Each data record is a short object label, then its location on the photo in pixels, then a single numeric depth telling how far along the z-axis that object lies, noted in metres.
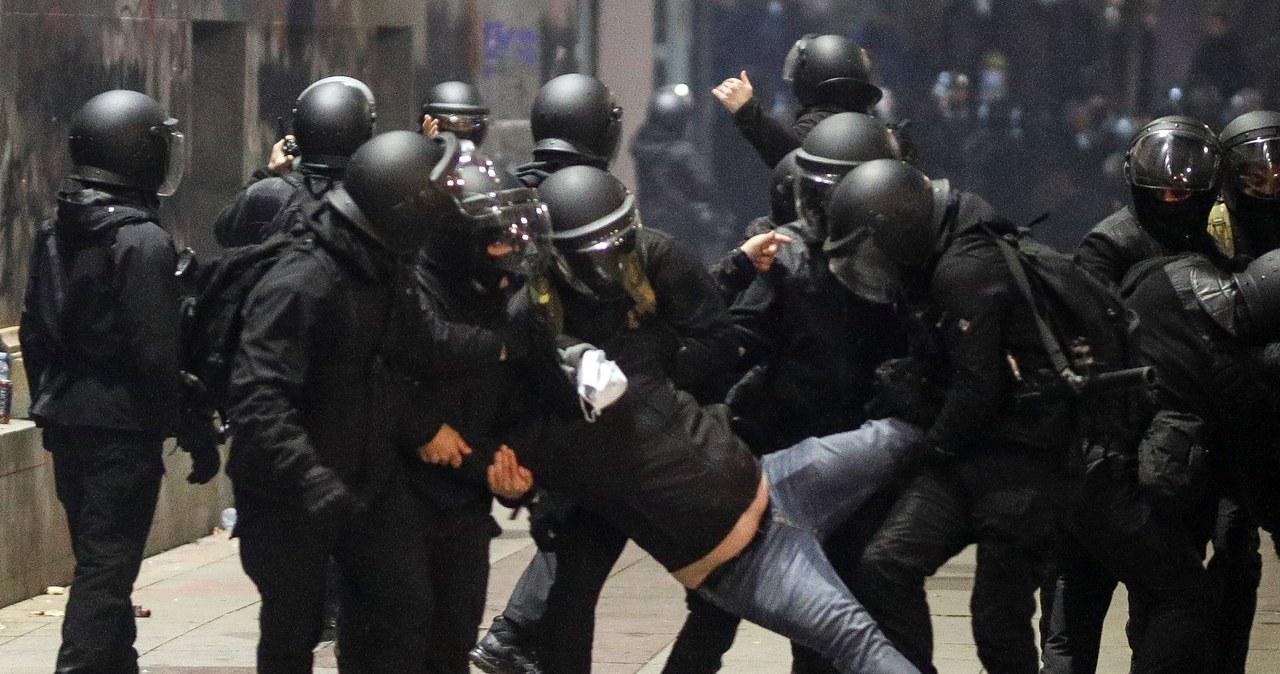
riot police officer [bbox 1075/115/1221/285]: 12.62
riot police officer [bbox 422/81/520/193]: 16.44
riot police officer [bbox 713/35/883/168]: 15.02
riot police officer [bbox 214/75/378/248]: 13.77
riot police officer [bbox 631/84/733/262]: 25.73
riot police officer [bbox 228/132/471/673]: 10.36
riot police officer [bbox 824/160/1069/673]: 11.11
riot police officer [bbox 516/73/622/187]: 13.41
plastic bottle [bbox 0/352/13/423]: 16.55
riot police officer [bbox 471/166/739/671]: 11.25
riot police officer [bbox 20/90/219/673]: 12.52
